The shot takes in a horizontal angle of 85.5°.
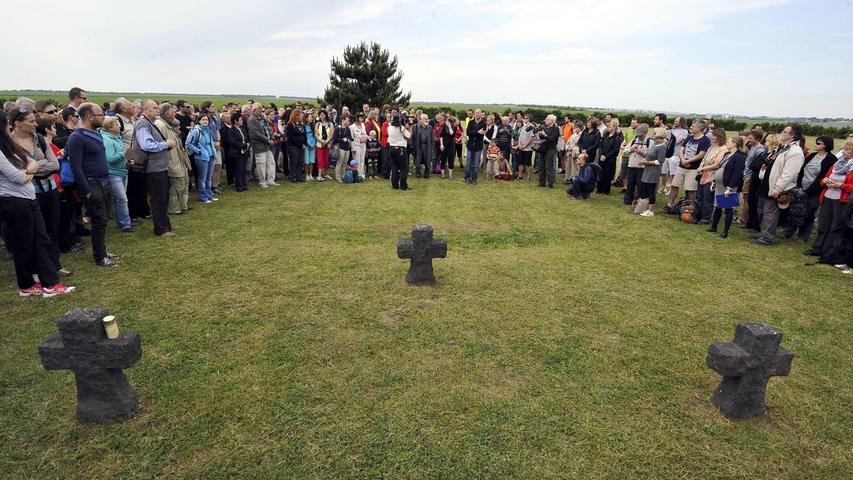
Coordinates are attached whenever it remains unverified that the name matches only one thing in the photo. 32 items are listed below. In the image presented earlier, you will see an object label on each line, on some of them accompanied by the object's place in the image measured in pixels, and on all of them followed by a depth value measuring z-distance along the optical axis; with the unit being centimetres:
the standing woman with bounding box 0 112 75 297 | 473
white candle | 316
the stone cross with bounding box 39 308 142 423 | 314
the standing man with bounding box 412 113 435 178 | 1310
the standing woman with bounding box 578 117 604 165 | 1251
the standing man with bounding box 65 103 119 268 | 588
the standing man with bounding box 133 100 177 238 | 716
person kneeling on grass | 1151
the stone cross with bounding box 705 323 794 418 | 337
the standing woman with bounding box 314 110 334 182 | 1330
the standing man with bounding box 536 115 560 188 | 1262
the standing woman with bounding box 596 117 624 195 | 1188
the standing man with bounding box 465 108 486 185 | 1323
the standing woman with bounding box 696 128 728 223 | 898
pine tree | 3206
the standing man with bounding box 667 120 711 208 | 971
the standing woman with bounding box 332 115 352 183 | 1327
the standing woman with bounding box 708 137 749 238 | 813
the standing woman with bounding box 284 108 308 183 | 1260
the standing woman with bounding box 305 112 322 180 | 1294
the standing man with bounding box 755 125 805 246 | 788
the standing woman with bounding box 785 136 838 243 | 782
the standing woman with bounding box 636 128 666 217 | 995
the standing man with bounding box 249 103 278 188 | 1170
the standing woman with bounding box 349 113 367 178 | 1354
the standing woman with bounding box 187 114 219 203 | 985
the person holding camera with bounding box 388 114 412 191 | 1233
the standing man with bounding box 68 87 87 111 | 773
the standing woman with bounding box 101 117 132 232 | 693
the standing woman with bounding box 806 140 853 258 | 693
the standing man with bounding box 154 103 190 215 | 788
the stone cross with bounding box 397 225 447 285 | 562
